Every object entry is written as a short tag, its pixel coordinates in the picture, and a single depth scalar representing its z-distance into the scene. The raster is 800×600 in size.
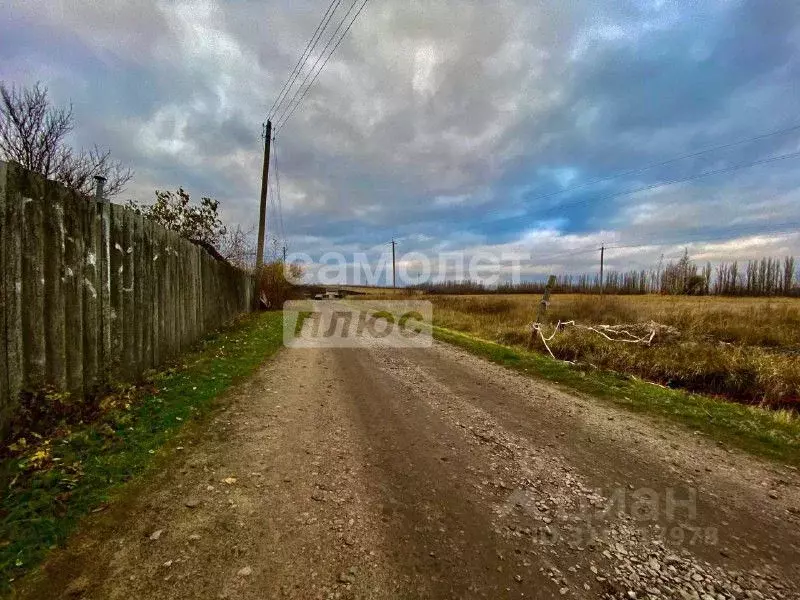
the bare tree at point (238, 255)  20.31
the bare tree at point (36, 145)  8.30
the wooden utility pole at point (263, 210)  18.72
